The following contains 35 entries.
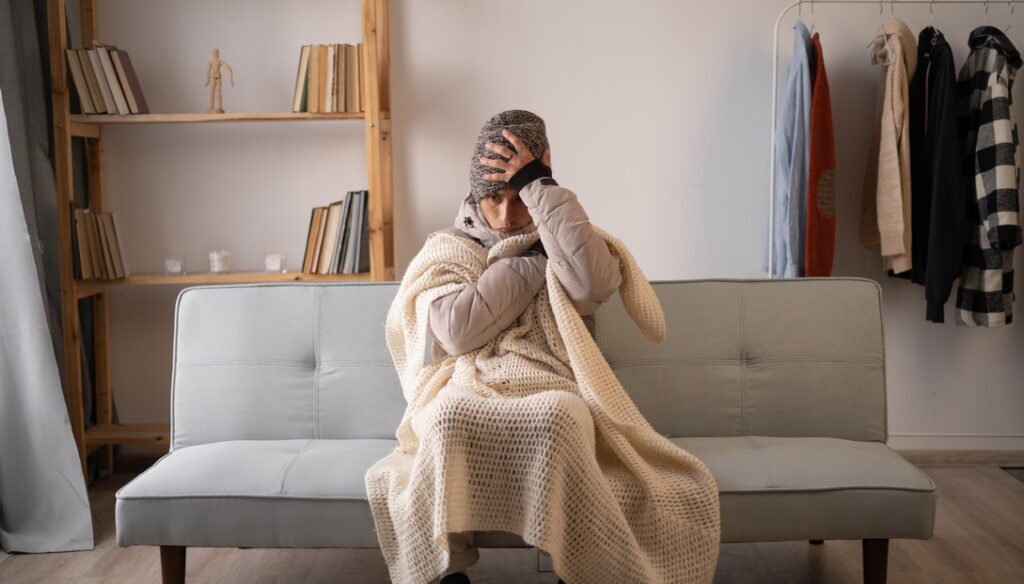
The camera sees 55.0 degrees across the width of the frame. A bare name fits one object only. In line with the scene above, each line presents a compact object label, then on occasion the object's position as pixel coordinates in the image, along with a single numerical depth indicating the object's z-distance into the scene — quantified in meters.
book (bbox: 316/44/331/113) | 3.15
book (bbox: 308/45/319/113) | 3.14
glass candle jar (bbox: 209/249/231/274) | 3.30
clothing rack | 3.26
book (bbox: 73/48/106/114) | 3.13
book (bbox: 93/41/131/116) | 3.13
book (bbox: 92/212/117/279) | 3.19
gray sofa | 2.44
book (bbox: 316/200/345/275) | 3.22
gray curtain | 2.68
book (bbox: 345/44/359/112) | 3.16
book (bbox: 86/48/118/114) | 3.13
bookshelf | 3.09
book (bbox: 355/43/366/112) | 3.15
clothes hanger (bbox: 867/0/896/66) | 3.20
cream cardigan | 3.16
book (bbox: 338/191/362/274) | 3.20
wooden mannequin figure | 3.24
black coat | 3.13
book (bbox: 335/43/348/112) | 3.15
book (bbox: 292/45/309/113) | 3.15
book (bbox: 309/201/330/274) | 3.22
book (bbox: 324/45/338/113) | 3.14
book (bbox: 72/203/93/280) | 3.14
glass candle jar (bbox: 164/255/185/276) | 3.25
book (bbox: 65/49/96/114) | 3.11
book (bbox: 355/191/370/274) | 3.21
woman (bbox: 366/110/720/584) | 1.89
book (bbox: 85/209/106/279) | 3.19
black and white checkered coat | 3.10
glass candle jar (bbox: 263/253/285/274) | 3.27
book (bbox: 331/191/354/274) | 3.20
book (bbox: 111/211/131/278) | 3.23
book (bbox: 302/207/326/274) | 3.22
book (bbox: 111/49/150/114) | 3.15
